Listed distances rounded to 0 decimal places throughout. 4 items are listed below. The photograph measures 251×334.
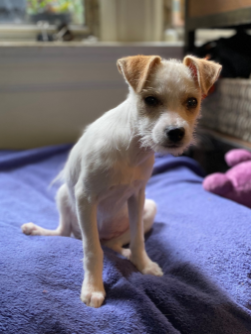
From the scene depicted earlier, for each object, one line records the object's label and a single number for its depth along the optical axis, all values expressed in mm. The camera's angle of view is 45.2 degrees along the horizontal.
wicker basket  1385
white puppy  697
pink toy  1248
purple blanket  665
